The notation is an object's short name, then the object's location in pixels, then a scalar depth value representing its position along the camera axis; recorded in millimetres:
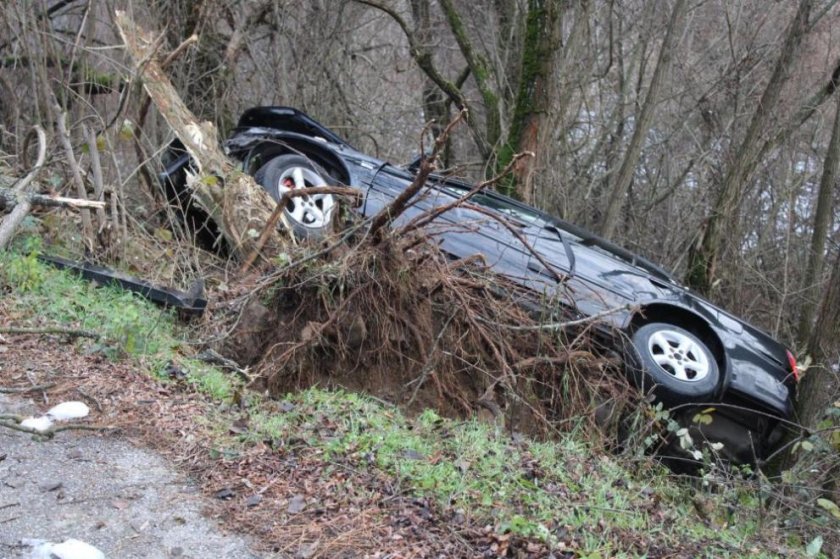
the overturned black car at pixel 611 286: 6266
